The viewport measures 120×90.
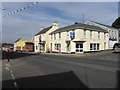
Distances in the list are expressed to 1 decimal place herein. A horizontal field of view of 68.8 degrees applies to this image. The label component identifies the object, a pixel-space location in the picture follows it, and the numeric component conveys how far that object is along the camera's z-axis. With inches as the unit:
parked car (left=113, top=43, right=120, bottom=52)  645.7
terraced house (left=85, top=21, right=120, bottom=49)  908.7
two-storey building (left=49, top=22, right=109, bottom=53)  768.6
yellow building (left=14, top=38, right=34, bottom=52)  1321.3
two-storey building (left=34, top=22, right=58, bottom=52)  1015.2
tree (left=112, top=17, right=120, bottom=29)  1349.8
